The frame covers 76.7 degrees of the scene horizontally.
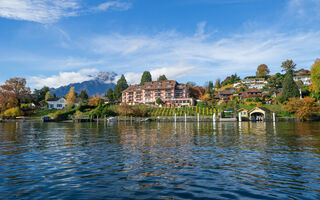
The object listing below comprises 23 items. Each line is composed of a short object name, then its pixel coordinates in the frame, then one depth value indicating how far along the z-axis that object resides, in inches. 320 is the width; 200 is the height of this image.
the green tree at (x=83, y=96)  5064.0
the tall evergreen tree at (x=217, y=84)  6216.0
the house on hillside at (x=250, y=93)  3933.8
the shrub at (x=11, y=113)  3459.6
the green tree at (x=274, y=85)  3925.2
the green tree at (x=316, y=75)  2796.5
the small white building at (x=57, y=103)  4751.5
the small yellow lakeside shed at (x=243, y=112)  3065.2
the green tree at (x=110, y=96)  5207.7
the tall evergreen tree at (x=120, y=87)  5221.5
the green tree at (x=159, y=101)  4185.5
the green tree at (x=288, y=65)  4753.9
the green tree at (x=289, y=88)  3307.1
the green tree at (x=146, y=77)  5565.9
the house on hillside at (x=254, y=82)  5124.0
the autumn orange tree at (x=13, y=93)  3681.1
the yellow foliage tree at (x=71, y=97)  4517.7
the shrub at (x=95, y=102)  3887.8
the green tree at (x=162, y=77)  5777.6
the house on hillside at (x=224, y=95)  4143.7
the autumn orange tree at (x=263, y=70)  5930.1
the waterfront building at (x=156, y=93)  4490.7
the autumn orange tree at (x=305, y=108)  2535.4
